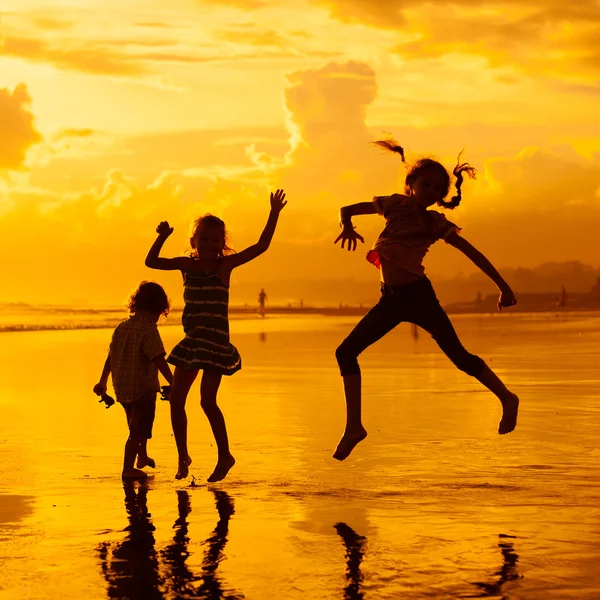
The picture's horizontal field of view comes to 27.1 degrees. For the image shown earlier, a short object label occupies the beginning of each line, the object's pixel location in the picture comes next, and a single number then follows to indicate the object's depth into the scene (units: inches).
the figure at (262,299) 2669.8
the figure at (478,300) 3181.6
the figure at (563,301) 2874.8
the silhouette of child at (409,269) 331.3
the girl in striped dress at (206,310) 343.0
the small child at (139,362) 370.6
